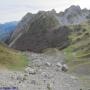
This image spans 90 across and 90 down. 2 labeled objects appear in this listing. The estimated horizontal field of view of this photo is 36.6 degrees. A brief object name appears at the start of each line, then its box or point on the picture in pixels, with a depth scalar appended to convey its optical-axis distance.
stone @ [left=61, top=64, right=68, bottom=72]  25.02
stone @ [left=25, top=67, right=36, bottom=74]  22.35
